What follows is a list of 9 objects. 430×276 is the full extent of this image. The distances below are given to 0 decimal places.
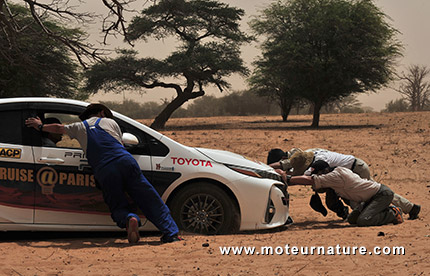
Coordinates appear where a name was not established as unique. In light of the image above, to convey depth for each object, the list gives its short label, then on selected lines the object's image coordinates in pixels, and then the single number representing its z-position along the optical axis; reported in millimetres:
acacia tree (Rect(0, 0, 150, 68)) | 16750
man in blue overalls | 6496
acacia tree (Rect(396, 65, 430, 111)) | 66312
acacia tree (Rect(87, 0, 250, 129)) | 35188
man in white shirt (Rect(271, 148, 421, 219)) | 8508
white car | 6656
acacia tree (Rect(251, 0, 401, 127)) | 32781
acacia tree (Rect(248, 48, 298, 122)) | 34656
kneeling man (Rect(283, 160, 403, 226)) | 8000
